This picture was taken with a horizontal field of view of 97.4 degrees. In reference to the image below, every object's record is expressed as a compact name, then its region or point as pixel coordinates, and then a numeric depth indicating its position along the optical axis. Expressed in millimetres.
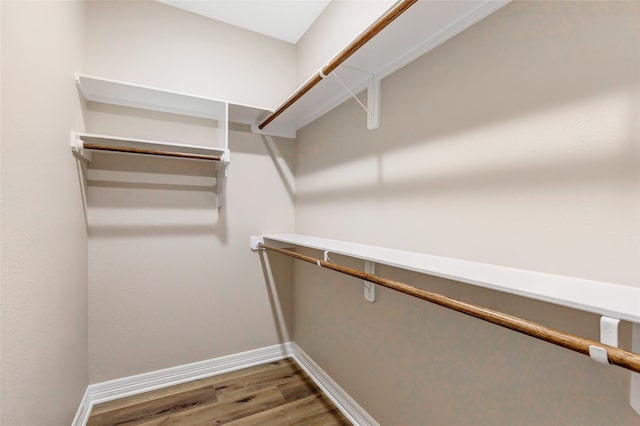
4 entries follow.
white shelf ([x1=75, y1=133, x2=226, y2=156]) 1489
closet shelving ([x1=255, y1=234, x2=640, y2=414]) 512
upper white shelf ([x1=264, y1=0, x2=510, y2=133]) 947
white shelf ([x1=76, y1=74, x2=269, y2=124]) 1519
